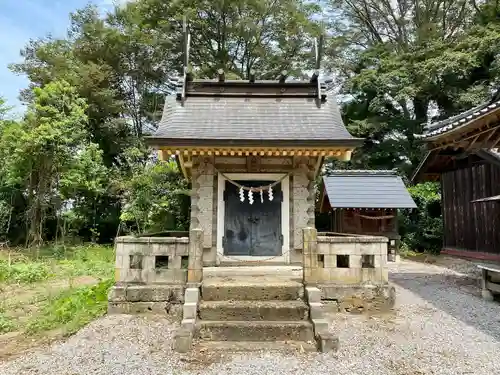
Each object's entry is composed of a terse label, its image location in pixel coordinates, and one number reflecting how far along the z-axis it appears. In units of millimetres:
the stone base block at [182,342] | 5336
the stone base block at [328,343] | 5324
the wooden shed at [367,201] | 15094
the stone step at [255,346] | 5395
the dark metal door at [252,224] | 9078
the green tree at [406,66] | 19547
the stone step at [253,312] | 6035
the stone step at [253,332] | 5723
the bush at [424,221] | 17906
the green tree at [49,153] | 16312
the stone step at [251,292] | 6395
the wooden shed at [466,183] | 8023
